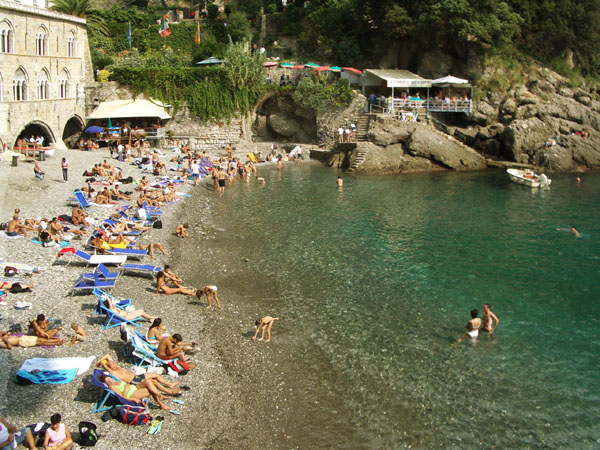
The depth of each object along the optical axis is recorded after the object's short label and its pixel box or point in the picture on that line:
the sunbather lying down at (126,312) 13.23
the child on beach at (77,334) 12.16
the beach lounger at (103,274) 15.14
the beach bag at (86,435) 9.03
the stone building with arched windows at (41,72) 29.89
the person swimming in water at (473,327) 13.62
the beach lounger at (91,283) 14.63
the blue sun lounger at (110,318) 13.01
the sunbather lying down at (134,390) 10.08
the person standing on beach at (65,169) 25.69
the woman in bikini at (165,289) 15.62
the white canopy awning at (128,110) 36.62
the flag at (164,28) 44.19
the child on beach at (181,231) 21.25
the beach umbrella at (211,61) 40.50
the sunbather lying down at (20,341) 11.47
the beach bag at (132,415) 9.73
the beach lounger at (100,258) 16.34
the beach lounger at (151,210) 23.32
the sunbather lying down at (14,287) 13.99
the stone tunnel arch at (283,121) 40.50
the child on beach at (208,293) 15.08
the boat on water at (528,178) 30.45
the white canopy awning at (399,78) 38.06
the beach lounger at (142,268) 16.48
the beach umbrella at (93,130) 35.19
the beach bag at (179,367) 11.66
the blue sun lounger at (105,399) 9.98
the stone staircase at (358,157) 34.12
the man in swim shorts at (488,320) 13.90
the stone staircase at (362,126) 36.75
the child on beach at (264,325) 13.55
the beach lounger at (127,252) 17.39
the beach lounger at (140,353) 11.62
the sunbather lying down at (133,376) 10.45
